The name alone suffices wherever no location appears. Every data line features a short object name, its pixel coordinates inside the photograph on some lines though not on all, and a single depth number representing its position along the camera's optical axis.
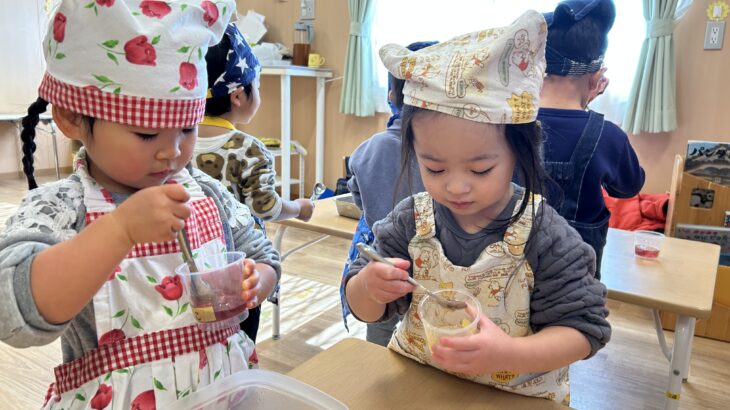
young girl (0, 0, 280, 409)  0.63
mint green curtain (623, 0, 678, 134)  3.36
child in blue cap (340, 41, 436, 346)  1.69
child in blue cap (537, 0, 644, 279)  1.42
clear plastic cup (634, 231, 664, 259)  1.73
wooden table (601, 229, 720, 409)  1.33
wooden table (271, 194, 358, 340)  1.97
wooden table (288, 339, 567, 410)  0.83
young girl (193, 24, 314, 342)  1.45
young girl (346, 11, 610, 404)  0.78
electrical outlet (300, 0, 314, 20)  4.99
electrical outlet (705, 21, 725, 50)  3.31
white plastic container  0.74
